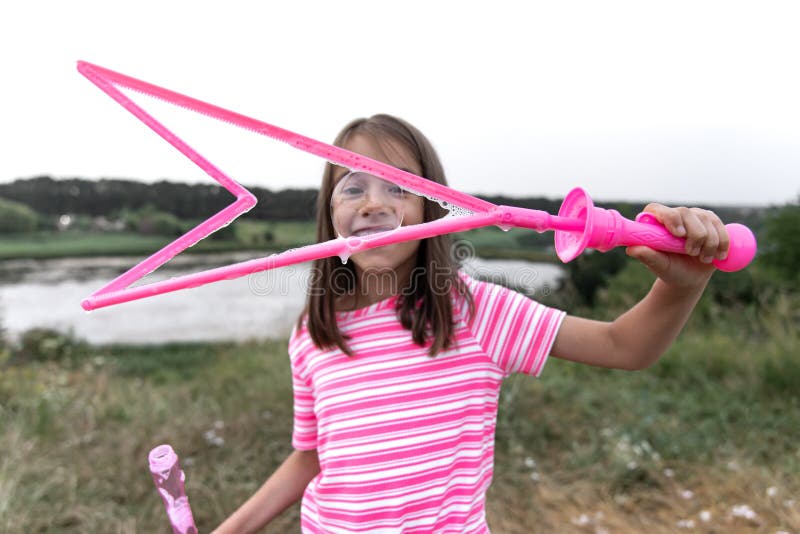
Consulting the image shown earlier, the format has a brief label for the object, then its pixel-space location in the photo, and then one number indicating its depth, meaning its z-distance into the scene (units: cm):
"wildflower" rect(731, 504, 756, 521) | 198
